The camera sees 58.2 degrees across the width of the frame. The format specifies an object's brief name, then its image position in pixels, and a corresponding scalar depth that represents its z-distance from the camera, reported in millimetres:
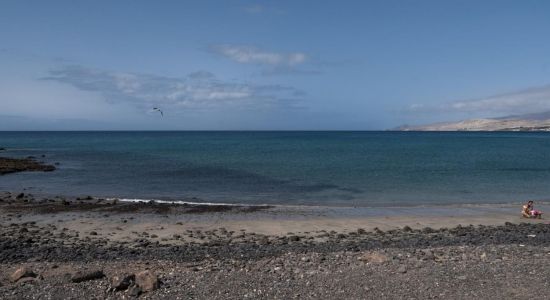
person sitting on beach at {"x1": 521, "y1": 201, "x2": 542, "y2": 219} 21469
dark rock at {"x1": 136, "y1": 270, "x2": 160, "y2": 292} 9508
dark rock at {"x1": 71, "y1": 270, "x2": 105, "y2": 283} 10086
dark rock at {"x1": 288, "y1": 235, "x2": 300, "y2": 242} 16219
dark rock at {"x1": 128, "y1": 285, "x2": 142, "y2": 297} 9258
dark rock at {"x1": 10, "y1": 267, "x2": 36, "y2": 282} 10499
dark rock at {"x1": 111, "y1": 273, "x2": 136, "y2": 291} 9508
